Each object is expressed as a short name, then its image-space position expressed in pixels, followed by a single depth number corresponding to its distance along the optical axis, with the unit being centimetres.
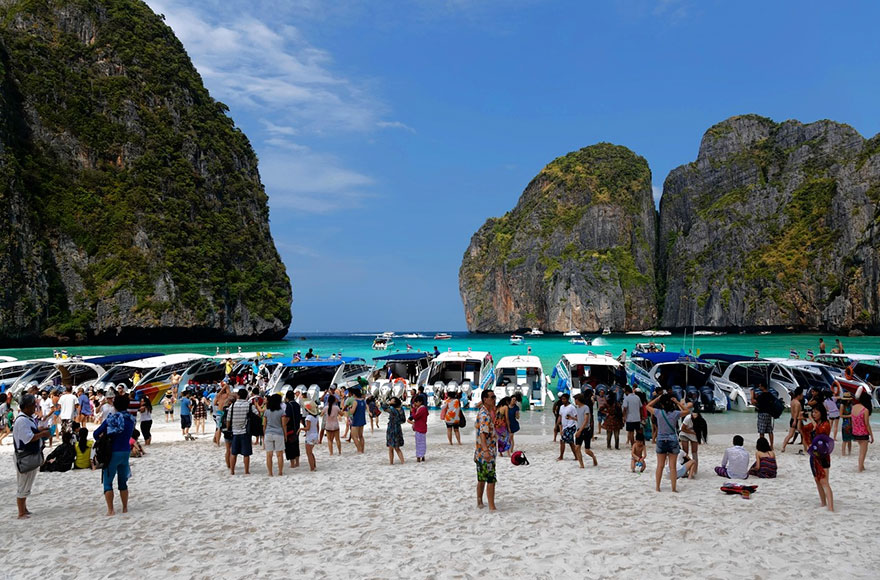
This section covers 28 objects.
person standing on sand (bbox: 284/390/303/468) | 1167
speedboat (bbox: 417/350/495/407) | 2295
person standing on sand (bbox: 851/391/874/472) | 1112
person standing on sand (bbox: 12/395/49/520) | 797
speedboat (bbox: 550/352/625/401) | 2359
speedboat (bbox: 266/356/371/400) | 2275
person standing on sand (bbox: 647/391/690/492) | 941
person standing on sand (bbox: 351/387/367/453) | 1395
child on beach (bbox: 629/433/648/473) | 1125
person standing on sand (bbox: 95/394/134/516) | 830
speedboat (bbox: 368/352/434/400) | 2758
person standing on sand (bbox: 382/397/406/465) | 1246
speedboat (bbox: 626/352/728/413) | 2141
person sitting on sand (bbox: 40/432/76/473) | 1231
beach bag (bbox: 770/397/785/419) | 1259
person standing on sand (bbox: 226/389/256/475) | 1130
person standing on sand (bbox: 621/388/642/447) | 1277
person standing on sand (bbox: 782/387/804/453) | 1387
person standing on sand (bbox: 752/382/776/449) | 1265
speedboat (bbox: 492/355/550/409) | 2291
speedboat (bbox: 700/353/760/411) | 2217
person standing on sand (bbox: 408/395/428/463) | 1261
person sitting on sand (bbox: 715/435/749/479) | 1059
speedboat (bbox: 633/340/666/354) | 4128
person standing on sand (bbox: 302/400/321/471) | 1206
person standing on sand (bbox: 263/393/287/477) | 1148
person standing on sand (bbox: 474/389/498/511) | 841
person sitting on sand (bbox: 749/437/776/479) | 1070
